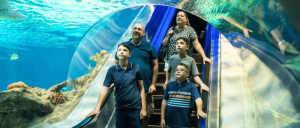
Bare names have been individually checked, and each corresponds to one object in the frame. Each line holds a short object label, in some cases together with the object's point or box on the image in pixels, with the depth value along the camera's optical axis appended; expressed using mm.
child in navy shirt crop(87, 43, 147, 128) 2264
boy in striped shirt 2283
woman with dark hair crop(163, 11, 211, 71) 3268
